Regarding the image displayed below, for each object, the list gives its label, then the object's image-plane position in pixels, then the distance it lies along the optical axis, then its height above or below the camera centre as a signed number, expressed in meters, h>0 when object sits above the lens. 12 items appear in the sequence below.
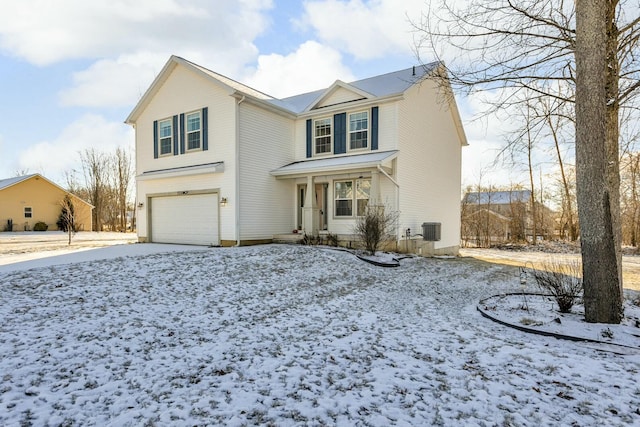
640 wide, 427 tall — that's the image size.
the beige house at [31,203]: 27.18 +1.31
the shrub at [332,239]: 12.80 -0.86
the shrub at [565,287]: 5.45 -1.23
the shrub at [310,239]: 12.86 -0.85
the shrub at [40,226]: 28.36 -0.60
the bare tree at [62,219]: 28.08 -0.02
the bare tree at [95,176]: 36.72 +4.67
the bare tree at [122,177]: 37.38 +4.59
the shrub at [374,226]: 11.09 -0.33
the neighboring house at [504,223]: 22.89 -0.52
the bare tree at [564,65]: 4.84 +2.78
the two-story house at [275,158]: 12.62 +2.38
